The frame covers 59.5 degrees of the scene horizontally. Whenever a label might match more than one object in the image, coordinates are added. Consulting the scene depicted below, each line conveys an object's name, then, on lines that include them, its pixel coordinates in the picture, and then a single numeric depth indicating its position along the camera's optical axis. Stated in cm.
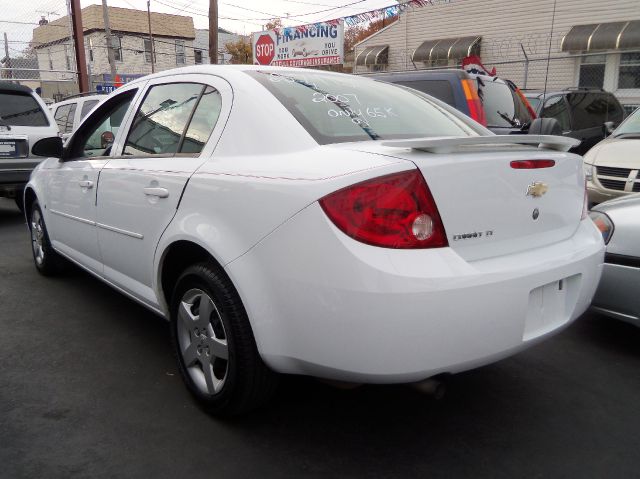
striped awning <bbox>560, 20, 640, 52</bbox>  1564
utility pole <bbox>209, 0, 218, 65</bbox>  1684
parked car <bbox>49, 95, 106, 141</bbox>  978
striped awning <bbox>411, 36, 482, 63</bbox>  1958
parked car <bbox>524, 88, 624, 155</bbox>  906
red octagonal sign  2273
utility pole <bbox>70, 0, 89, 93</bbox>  1362
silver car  314
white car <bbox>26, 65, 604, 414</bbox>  197
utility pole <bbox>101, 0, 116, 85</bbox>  2943
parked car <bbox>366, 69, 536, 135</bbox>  646
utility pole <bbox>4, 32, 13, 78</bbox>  1309
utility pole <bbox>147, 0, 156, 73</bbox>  3904
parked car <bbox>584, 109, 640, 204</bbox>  603
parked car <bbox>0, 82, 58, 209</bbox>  754
